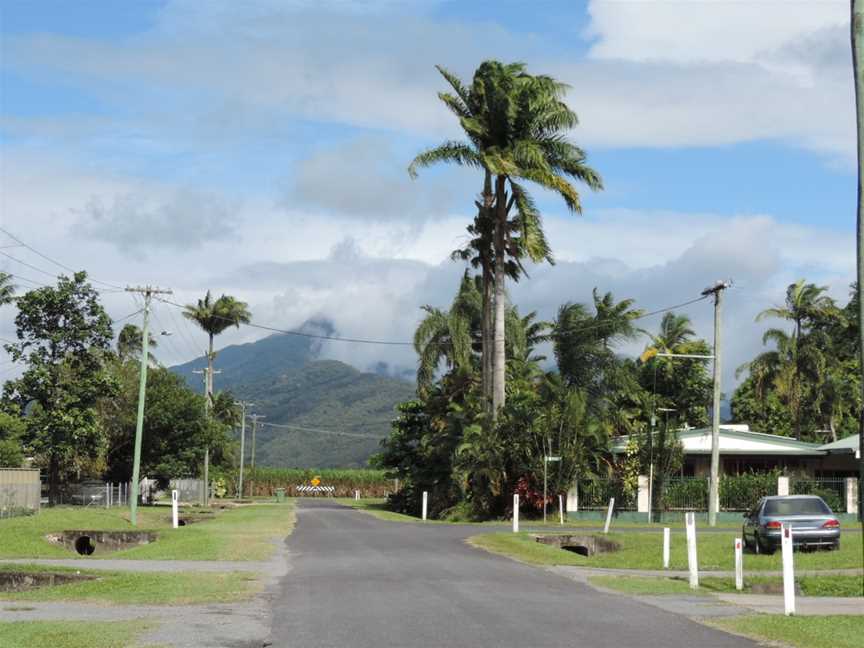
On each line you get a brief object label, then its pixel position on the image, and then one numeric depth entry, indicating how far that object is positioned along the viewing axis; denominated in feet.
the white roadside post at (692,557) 69.26
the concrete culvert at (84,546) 124.77
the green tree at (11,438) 179.32
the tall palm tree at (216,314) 292.61
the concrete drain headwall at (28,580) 72.79
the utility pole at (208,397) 242.17
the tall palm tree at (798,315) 237.04
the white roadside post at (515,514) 124.47
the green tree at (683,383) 254.27
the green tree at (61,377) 186.09
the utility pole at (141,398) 161.99
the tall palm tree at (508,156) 157.28
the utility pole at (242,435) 327.92
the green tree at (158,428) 226.17
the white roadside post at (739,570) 65.77
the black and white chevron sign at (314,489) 389.60
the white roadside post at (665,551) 83.41
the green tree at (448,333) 199.11
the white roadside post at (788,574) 54.08
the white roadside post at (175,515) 130.72
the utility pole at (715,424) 135.44
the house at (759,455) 180.24
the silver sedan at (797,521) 91.04
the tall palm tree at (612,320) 208.13
